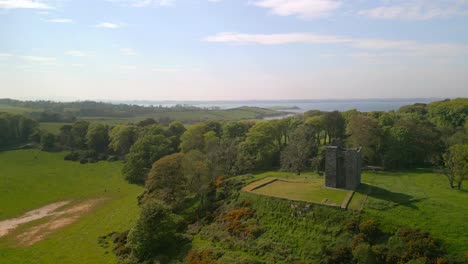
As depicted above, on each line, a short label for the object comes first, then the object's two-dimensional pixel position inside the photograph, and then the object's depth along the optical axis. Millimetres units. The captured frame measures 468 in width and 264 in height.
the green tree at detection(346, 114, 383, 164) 57125
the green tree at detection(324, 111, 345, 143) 72875
